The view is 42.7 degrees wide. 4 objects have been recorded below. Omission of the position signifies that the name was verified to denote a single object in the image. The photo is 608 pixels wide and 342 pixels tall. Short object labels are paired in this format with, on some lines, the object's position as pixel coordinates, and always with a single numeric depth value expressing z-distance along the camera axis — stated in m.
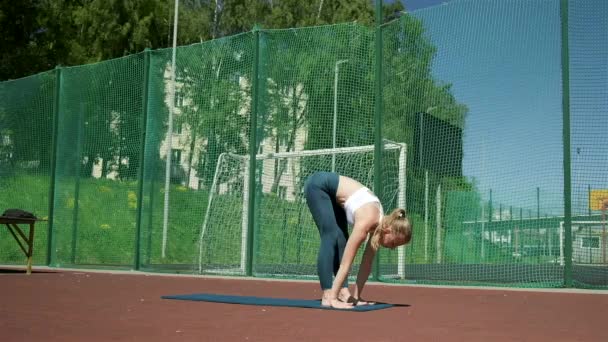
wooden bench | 9.66
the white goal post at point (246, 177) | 9.11
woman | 5.24
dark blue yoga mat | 5.45
